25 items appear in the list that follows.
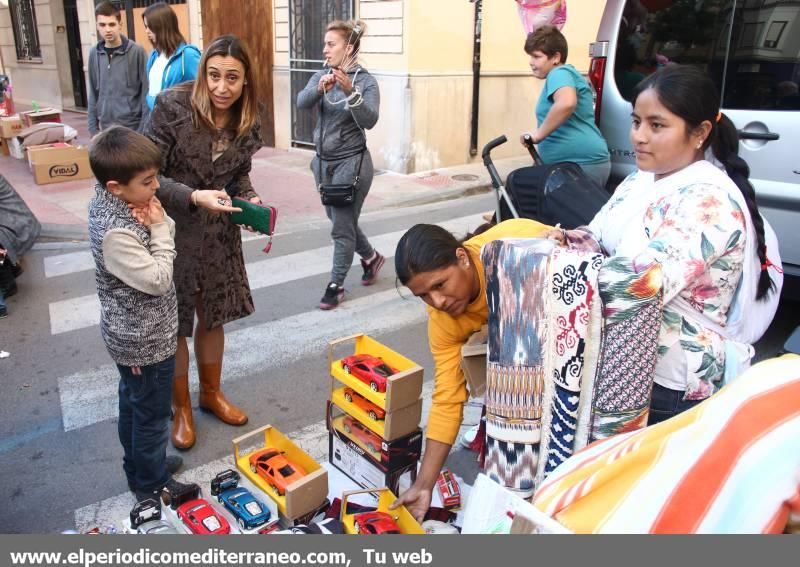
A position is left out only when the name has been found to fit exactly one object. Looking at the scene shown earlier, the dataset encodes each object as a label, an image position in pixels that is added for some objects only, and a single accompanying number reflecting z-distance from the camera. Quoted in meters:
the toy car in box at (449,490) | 2.62
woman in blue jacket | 4.79
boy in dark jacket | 6.23
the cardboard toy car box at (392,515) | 2.25
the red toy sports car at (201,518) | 2.30
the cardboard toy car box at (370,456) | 2.65
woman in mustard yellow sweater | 2.02
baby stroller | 3.19
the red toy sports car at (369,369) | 2.72
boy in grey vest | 2.35
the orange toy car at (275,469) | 2.54
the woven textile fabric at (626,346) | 1.72
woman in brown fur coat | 2.86
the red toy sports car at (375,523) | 2.21
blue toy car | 2.41
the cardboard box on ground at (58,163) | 8.22
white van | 3.59
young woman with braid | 1.78
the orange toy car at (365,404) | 2.72
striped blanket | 1.31
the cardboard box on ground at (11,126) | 9.34
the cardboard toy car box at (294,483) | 2.39
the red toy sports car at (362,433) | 2.72
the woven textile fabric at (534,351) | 1.73
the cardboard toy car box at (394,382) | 2.56
